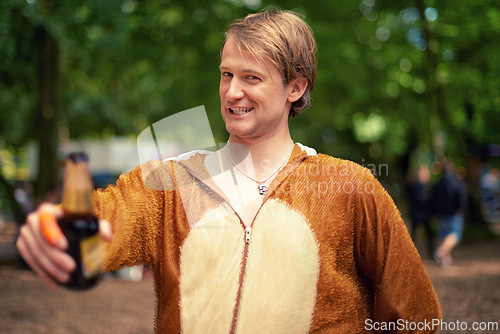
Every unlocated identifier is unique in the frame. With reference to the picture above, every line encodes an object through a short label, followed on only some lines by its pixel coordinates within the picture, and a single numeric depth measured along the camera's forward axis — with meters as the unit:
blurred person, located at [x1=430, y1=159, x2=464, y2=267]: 10.90
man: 1.74
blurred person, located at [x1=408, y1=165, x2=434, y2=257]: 12.42
